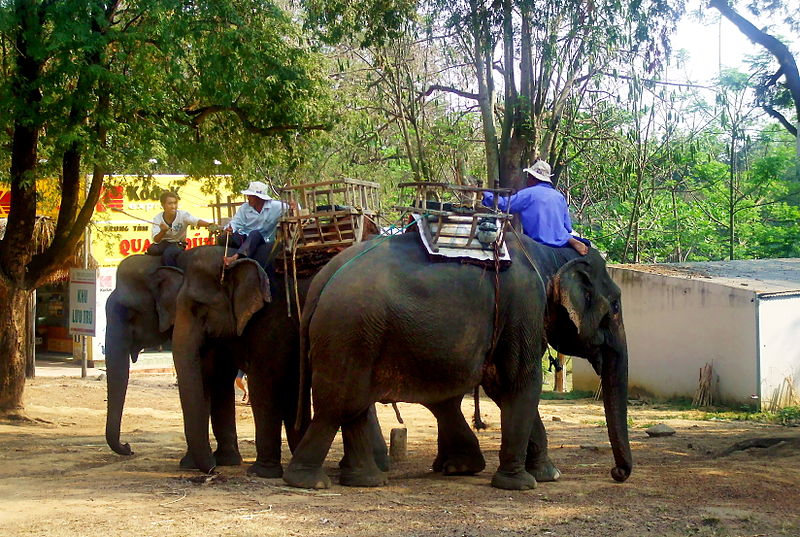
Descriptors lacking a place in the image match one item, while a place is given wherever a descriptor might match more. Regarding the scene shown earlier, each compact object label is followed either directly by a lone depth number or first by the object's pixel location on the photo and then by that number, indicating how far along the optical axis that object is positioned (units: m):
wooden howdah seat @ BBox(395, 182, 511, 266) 8.41
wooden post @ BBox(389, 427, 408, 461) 10.48
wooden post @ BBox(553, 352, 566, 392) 18.73
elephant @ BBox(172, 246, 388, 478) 9.40
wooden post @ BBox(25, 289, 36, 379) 18.78
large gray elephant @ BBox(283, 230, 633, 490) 8.15
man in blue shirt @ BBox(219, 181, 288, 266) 9.83
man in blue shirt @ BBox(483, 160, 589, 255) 9.27
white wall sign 17.55
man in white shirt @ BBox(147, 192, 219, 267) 10.98
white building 15.26
